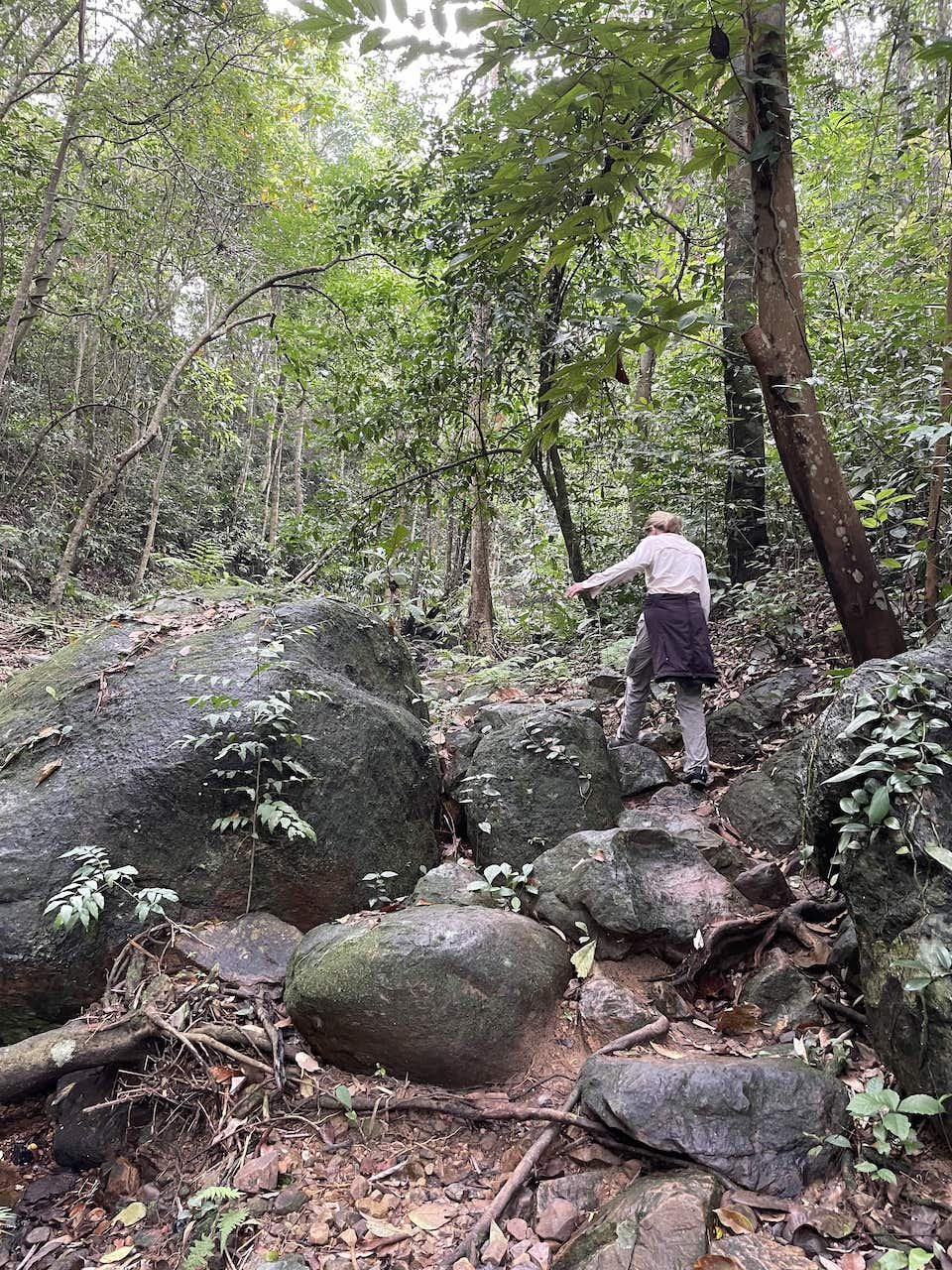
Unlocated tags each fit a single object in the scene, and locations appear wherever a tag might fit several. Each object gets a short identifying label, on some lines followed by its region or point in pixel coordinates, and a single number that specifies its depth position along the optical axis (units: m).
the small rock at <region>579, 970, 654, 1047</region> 3.43
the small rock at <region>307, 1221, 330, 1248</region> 2.69
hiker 5.67
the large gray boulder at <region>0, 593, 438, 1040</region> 3.89
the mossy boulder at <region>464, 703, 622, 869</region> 5.03
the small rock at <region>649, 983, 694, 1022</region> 3.54
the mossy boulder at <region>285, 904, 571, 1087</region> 3.28
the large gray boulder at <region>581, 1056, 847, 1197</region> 2.53
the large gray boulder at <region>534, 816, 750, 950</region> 3.91
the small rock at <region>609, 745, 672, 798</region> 5.74
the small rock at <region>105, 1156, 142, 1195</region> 3.28
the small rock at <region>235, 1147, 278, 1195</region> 2.94
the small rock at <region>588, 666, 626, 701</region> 7.68
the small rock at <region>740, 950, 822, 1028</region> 3.31
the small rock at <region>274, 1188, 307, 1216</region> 2.84
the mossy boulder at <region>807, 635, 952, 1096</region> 2.54
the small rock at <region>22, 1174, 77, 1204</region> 3.32
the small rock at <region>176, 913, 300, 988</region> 3.94
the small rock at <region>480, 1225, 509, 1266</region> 2.49
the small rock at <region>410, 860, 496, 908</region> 4.32
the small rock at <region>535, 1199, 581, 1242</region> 2.55
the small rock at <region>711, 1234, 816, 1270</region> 2.20
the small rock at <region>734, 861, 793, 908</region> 3.99
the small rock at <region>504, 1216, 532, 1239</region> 2.58
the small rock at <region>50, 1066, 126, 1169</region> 3.42
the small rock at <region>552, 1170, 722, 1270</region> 2.26
